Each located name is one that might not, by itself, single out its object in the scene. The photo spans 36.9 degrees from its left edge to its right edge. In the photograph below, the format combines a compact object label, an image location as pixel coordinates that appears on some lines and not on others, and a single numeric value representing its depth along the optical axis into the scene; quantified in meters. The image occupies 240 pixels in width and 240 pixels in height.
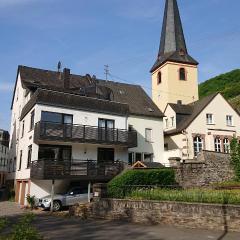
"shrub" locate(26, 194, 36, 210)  25.70
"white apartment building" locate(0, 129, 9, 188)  57.47
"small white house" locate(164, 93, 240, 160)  37.69
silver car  24.62
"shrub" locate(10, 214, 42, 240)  6.37
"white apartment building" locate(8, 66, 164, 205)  27.84
